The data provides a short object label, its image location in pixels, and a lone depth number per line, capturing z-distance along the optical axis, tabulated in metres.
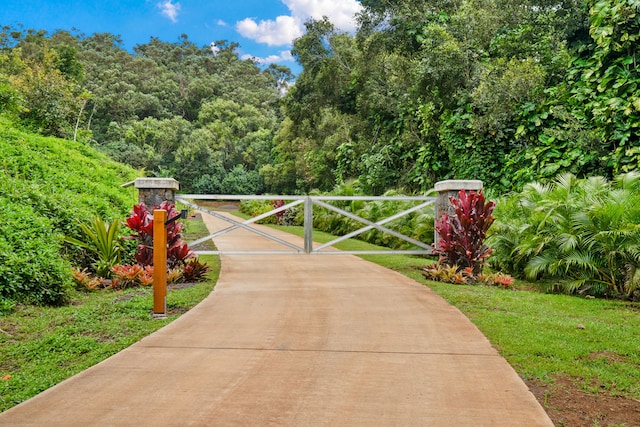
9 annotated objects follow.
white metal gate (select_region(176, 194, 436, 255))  9.23
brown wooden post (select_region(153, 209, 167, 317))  5.88
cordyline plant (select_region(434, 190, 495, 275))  8.74
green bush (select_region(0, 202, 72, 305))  6.32
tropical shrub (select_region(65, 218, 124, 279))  8.47
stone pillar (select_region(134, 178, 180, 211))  8.84
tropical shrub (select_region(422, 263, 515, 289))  8.55
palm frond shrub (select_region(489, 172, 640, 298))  7.53
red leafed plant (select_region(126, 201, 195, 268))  8.22
